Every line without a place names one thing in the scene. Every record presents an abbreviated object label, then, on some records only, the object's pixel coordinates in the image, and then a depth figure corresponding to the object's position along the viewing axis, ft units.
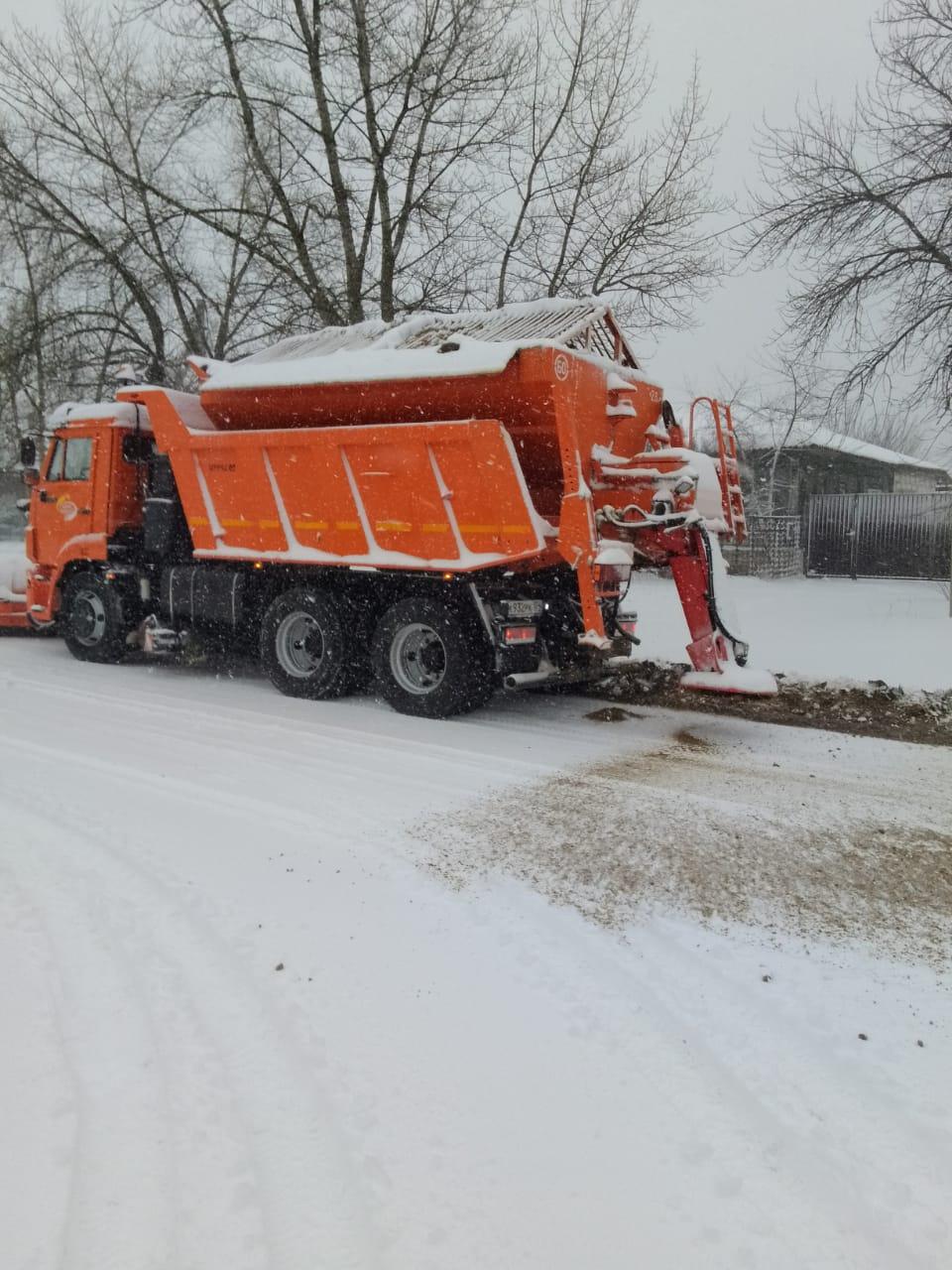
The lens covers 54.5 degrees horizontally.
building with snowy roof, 98.22
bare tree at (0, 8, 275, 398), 45.34
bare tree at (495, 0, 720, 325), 42.06
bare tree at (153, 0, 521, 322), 41.50
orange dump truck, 22.98
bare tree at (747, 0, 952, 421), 37.37
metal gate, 77.05
